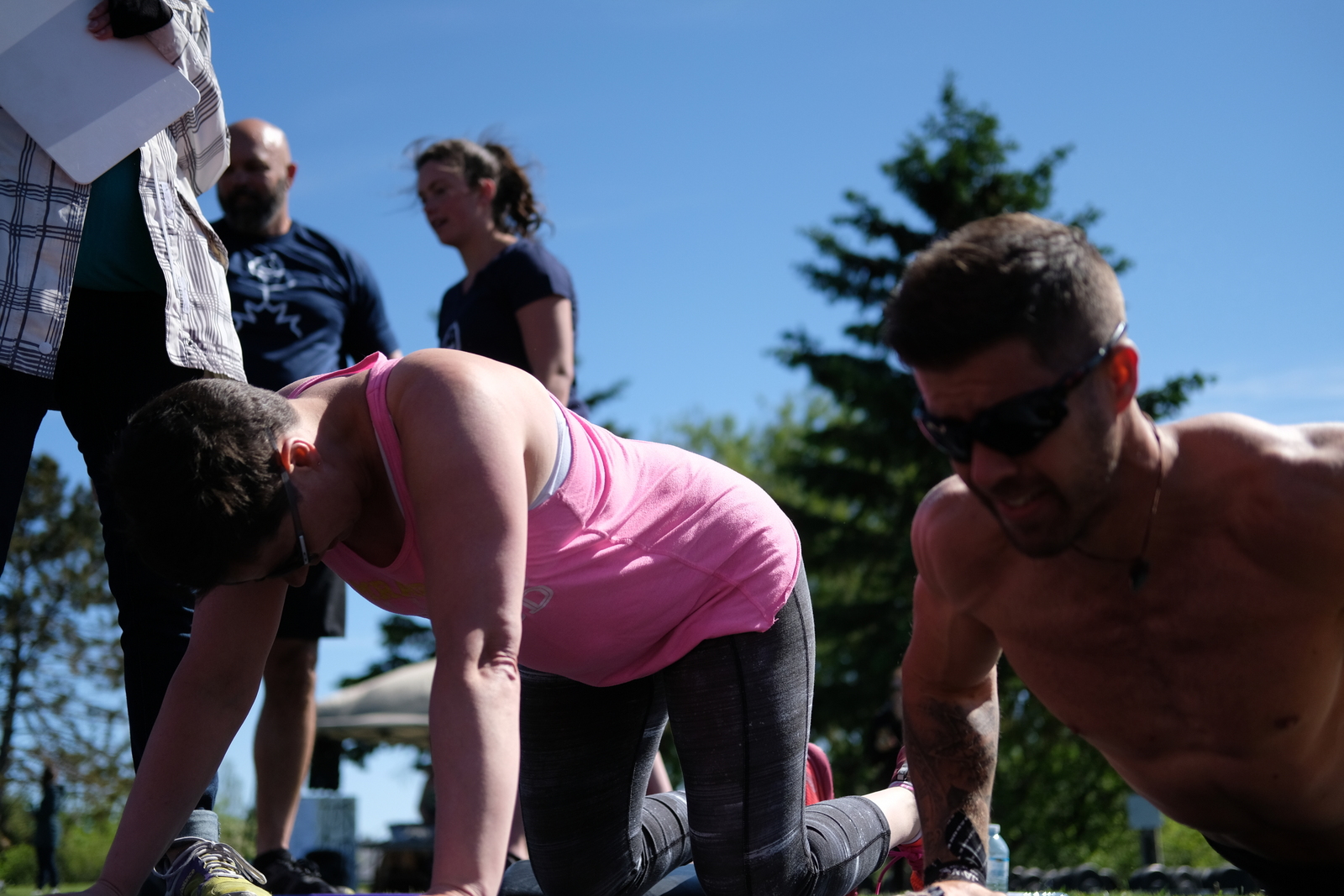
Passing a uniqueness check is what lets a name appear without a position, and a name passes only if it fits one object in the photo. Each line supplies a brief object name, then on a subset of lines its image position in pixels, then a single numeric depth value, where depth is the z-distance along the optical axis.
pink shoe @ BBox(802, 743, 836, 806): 3.84
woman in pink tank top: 1.96
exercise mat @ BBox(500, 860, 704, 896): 3.33
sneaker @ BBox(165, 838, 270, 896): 2.17
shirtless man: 1.83
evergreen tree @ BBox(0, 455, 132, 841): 24.33
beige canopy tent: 15.79
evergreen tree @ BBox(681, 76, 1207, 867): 18.56
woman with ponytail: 4.41
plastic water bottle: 4.23
